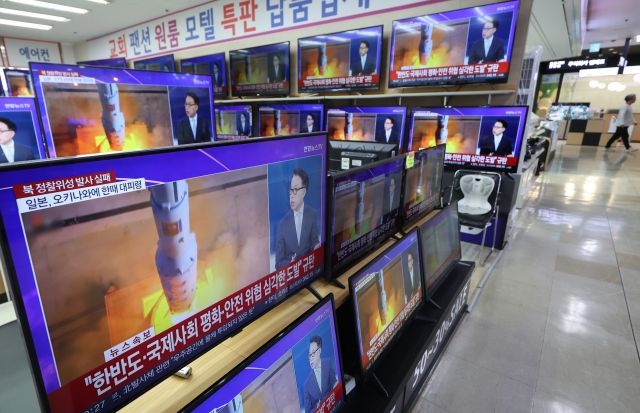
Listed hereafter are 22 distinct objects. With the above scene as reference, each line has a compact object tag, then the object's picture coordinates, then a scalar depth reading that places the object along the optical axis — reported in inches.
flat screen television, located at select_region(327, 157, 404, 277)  53.7
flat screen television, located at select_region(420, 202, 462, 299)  76.6
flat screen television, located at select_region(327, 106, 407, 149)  167.3
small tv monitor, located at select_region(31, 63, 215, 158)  105.4
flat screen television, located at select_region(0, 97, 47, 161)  109.0
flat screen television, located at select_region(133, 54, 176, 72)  273.7
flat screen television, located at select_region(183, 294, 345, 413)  32.9
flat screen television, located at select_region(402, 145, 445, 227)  76.4
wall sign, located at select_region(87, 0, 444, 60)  181.9
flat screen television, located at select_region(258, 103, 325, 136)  197.3
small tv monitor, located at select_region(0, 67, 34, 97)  234.5
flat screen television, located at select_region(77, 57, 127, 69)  317.7
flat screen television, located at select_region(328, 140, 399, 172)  76.2
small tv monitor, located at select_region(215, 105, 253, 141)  228.5
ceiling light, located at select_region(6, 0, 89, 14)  243.3
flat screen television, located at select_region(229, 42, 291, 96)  205.3
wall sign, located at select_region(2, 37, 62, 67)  357.4
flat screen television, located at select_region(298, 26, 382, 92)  169.0
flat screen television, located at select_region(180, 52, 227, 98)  239.1
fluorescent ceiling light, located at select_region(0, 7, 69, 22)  266.0
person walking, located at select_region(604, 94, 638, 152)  395.9
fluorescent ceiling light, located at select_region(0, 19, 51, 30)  297.4
